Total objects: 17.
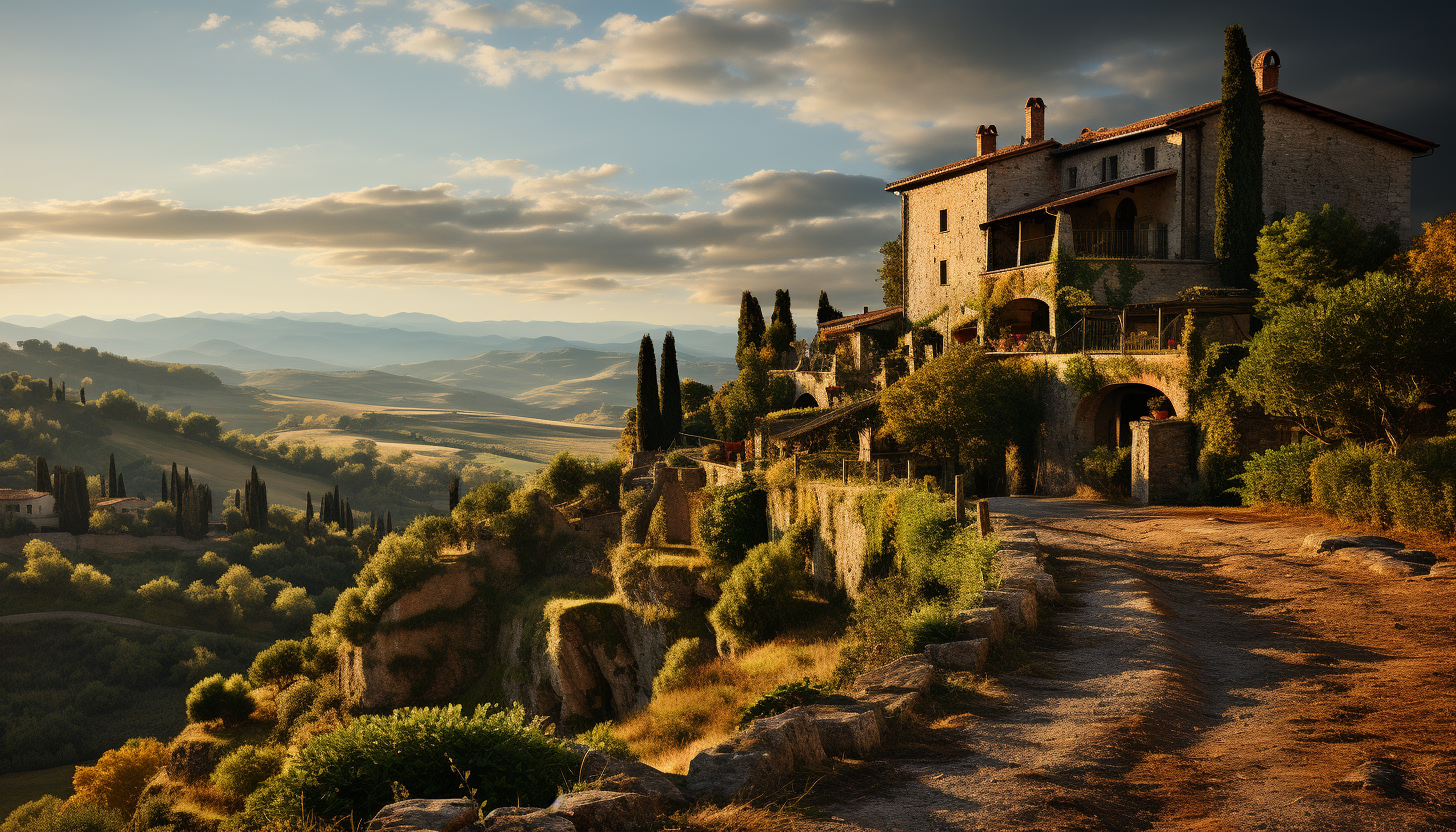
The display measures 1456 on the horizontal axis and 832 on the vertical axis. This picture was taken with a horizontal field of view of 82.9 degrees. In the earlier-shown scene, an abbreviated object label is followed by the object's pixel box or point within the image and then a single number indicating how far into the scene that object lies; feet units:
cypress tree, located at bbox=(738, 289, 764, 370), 188.99
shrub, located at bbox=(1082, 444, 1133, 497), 92.17
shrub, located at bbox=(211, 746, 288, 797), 120.09
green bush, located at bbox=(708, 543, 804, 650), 82.84
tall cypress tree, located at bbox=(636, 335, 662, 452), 160.45
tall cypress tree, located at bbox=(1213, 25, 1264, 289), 110.73
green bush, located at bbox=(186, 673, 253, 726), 157.79
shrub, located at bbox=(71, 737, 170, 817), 149.89
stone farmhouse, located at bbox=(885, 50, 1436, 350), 118.21
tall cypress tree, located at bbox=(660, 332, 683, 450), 162.09
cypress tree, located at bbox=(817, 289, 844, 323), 205.78
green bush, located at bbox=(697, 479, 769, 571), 98.68
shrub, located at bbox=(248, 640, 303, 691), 175.11
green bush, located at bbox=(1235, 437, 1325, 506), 69.26
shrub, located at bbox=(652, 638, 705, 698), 88.69
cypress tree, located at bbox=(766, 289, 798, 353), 174.91
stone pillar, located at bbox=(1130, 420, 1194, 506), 85.71
